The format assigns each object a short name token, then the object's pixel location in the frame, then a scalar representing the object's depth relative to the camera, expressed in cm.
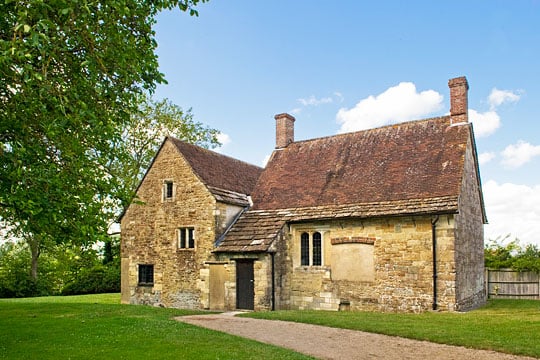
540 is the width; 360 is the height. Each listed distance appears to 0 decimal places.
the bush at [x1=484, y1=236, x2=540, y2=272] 2423
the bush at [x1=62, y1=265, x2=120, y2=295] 3428
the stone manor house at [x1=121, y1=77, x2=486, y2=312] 1952
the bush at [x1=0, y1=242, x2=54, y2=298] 3303
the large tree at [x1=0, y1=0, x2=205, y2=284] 949
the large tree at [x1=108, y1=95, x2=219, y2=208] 3747
